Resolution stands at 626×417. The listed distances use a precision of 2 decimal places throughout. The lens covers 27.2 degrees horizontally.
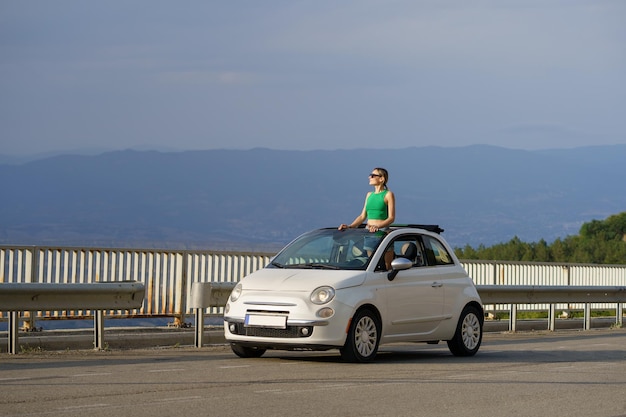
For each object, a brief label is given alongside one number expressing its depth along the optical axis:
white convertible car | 14.34
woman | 16.78
